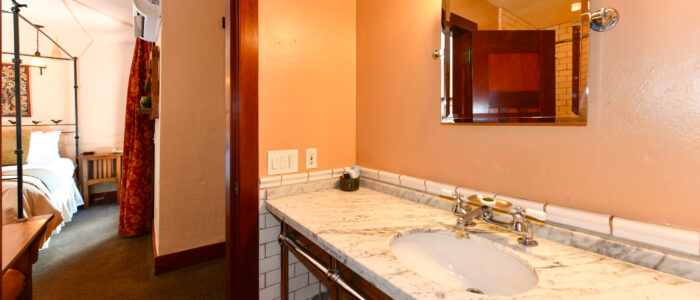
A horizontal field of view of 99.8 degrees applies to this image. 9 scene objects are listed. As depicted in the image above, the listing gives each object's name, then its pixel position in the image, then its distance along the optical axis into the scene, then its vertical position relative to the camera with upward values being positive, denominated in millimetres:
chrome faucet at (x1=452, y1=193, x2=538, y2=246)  869 -255
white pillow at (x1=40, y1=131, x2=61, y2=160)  3795 -101
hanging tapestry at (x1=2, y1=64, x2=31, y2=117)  3963 +643
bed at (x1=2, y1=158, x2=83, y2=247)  2420 -507
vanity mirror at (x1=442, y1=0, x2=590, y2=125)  890 +265
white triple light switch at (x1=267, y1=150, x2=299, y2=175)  1390 -116
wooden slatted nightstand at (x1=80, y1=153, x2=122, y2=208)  4031 -460
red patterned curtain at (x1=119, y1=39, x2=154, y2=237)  2938 -237
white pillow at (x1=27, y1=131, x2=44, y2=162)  3614 -109
